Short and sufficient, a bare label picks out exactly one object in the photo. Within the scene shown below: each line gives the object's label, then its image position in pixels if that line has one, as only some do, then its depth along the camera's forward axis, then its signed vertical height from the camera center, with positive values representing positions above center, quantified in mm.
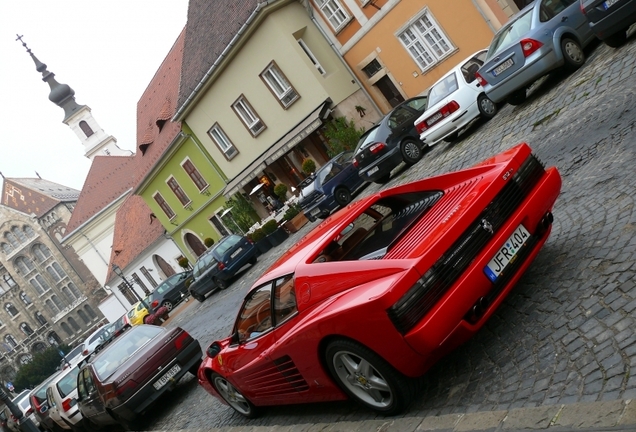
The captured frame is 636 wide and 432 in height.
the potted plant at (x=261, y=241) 28484 -1004
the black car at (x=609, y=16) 10836 -829
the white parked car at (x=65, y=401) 14680 -812
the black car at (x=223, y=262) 26719 -810
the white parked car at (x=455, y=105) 15930 -701
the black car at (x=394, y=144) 18734 -640
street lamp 34925 -403
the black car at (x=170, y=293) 35781 -610
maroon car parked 11125 -961
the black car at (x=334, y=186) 22875 -807
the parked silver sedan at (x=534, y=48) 12984 -646
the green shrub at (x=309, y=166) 31484 +319
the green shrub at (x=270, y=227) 28422 -768
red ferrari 4898 -1074
